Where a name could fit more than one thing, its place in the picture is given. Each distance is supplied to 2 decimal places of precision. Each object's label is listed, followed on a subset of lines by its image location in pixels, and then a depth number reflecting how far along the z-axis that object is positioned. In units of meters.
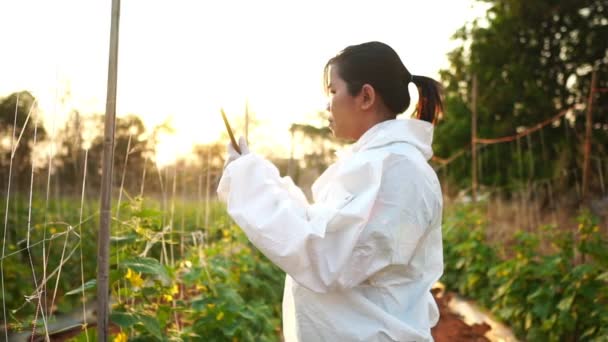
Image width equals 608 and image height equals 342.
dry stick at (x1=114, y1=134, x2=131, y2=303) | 2.06
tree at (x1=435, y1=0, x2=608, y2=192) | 12.75
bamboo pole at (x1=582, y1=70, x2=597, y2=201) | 4.24
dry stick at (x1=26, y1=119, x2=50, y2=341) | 1.71
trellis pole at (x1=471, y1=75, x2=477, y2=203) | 7.25
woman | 1.38
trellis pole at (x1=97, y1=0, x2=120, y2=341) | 1.60
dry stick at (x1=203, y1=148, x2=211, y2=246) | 3.81
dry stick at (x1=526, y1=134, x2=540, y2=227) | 6.63
